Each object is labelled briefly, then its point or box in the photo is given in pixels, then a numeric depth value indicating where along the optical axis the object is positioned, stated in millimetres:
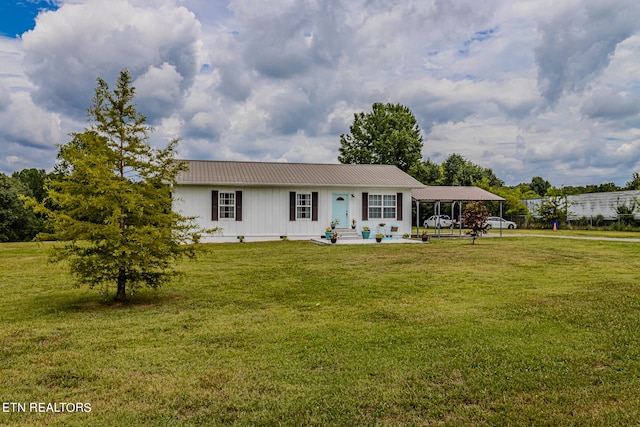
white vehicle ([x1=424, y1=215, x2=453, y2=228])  35981
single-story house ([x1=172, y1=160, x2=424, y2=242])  20109
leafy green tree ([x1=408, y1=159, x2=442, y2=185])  39938
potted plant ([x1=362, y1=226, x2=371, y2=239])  21156
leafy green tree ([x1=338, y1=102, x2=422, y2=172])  41156
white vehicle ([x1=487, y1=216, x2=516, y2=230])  34844
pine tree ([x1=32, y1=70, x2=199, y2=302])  6680
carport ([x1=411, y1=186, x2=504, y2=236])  23620
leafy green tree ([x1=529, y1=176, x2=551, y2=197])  58459
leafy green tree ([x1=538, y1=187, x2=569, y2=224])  33688
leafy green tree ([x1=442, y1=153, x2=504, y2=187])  41469
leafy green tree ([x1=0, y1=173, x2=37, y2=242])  32531
